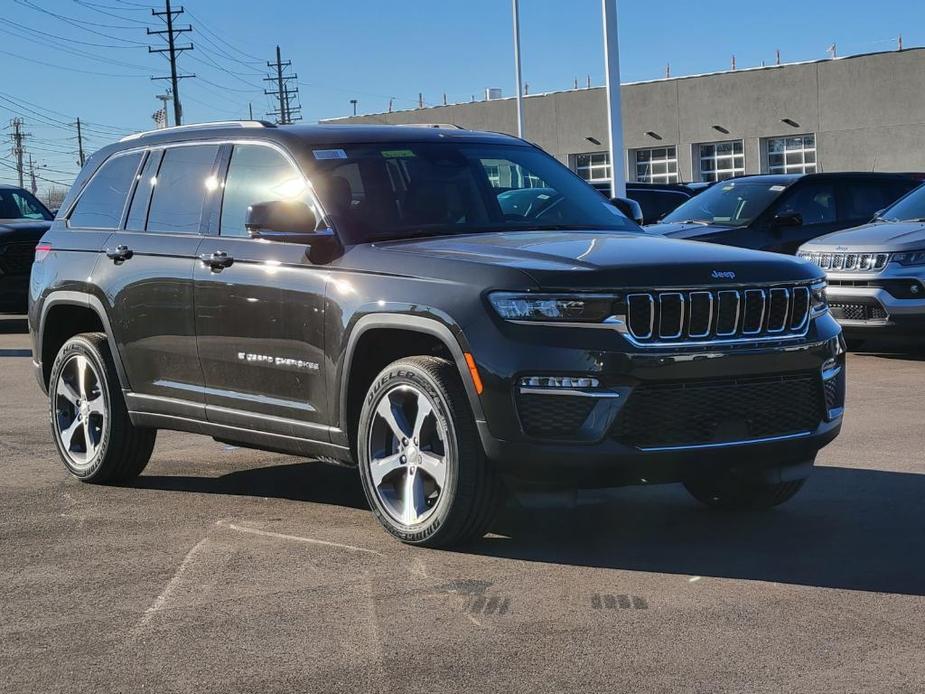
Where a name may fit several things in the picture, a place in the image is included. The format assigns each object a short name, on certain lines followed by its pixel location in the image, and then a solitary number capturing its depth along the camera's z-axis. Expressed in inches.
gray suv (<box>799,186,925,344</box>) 516.4
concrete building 2044.8
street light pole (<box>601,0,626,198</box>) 824.9
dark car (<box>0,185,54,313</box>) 777.6
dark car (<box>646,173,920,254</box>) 628.1
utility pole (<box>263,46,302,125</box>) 4544.8
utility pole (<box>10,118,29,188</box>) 6048.2
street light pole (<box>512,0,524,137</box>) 1984.5
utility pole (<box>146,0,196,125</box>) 3316.9
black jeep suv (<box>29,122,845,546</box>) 222.7
